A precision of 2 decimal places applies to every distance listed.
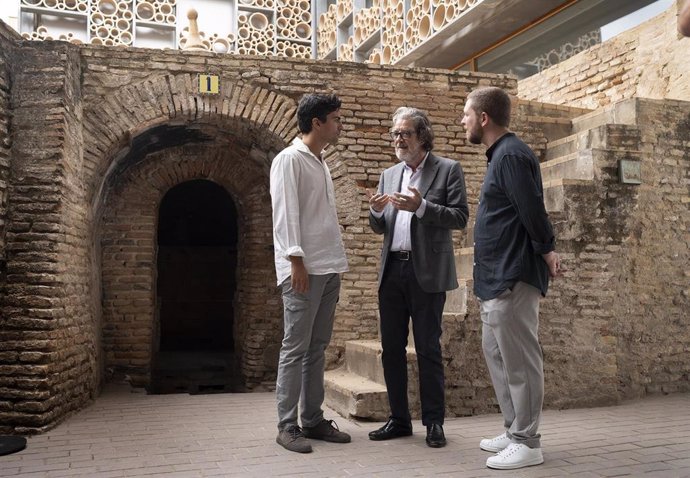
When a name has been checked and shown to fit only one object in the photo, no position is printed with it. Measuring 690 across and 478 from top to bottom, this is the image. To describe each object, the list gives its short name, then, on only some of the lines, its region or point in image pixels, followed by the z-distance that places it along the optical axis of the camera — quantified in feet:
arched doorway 37.06
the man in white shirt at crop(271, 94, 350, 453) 12.57
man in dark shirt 11.18
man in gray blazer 12.89
